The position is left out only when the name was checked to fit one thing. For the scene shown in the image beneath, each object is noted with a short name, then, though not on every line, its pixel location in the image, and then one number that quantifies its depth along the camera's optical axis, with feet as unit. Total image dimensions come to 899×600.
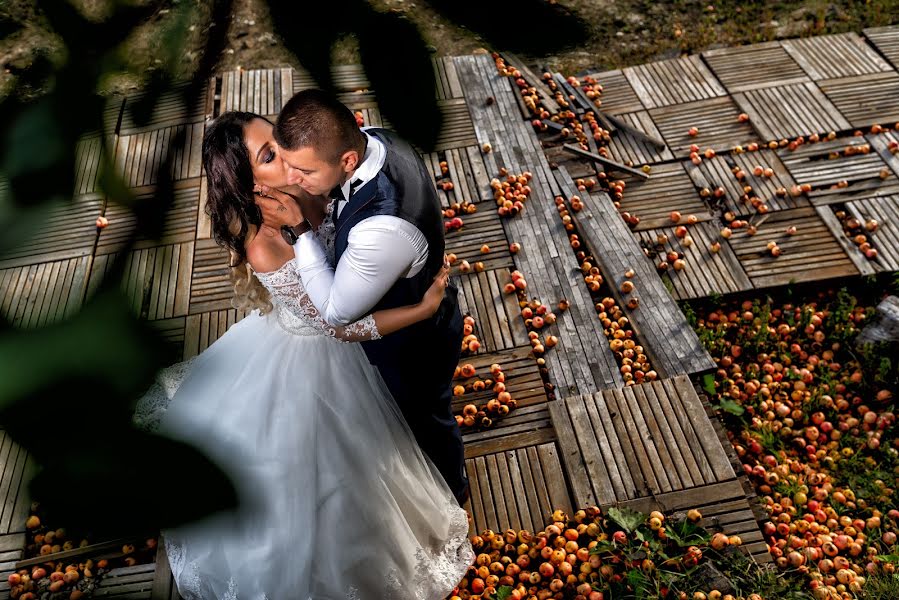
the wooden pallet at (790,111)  14.55
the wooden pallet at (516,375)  10.65
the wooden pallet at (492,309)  11.41
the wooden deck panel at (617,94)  15.66
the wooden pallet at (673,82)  15.64
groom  5.13
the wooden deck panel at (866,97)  14.57
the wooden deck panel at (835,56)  15.60
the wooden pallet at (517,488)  9.47
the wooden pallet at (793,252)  12.31
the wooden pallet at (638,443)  9.43
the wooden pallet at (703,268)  12.28
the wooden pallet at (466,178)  13.50
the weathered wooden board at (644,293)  10.90
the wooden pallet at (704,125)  14.67
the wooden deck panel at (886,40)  15.84
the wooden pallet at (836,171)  13.41
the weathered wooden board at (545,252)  10.92
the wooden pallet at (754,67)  15.64
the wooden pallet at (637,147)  14.62
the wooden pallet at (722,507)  8.94
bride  6.69
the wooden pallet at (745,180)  13.52
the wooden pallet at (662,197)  13.52
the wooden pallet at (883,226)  12.26
